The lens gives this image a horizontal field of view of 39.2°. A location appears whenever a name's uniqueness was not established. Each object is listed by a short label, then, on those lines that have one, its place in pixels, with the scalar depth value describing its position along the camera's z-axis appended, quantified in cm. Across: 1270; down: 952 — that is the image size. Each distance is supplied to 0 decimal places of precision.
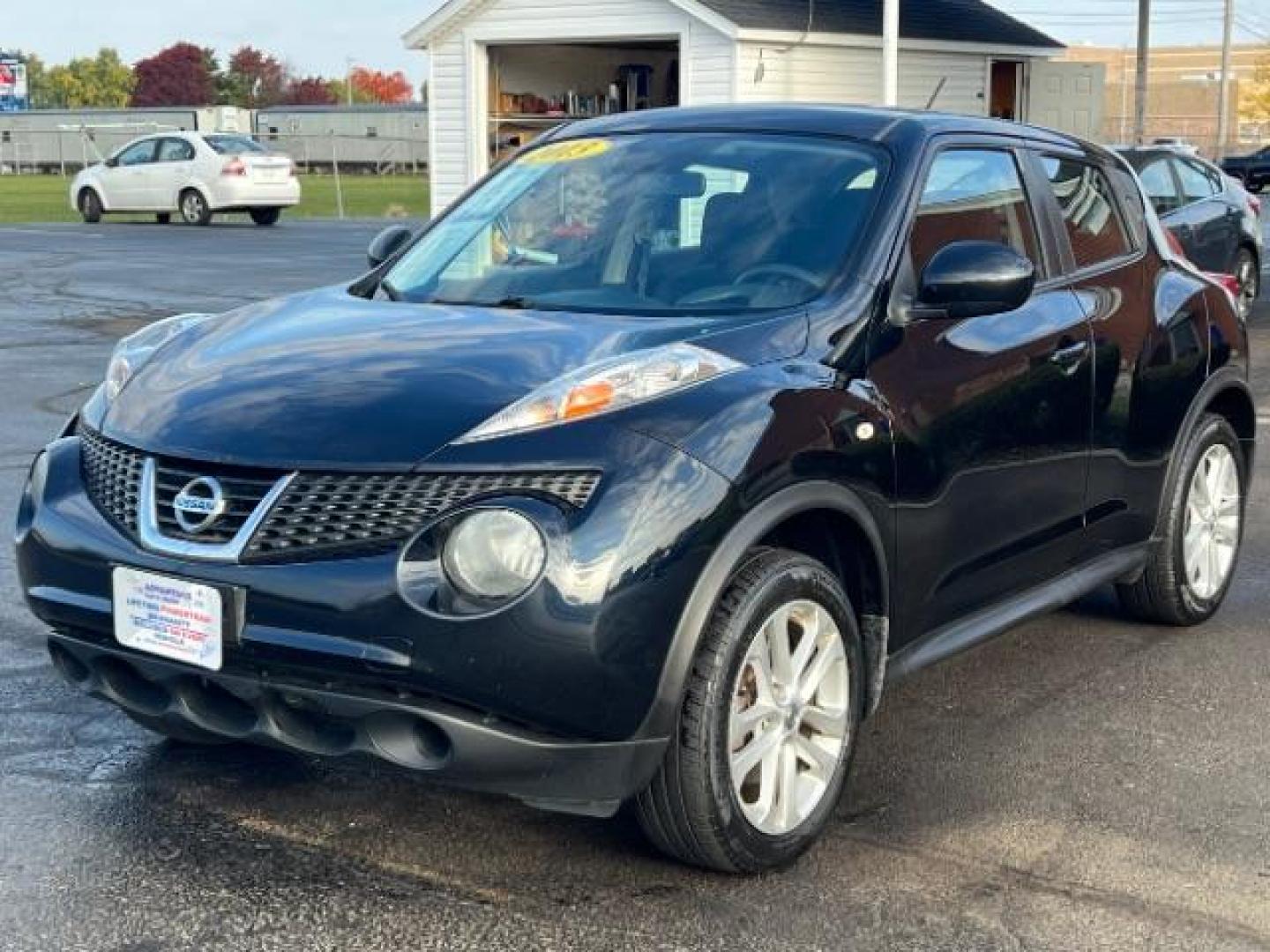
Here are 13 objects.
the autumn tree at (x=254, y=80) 11981
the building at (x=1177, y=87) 6900
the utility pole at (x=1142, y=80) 2503
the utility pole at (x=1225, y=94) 5306
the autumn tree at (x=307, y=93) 13162
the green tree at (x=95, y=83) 11938
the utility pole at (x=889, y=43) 1741
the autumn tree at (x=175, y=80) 11962
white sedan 3259
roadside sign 12469
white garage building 2177
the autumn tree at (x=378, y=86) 14962
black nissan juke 359
